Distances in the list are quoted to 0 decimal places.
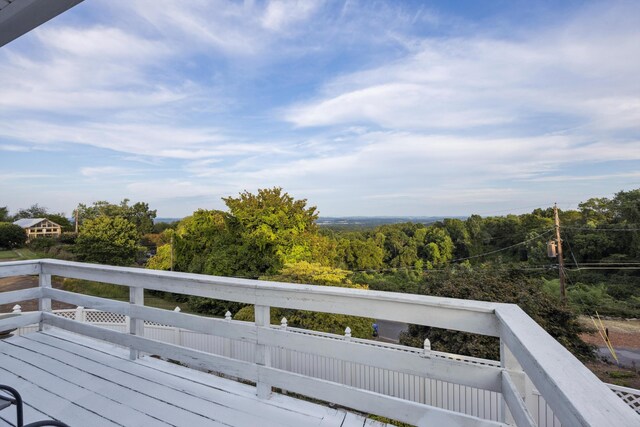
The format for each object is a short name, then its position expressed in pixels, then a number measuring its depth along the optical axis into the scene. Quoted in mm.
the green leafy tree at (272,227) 18578
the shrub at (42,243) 22605
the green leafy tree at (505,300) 8414
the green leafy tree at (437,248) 36438
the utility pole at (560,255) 14844
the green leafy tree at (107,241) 25391
